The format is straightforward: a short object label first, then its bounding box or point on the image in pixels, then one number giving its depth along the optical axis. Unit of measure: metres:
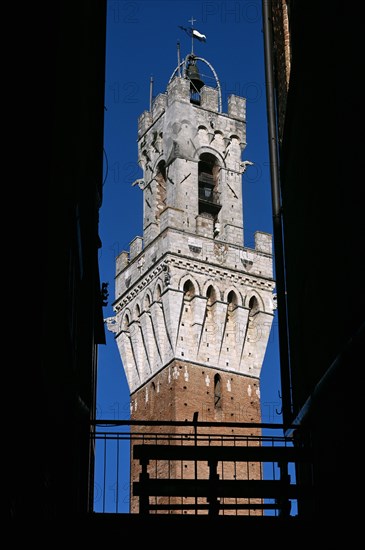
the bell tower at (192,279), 54.00
